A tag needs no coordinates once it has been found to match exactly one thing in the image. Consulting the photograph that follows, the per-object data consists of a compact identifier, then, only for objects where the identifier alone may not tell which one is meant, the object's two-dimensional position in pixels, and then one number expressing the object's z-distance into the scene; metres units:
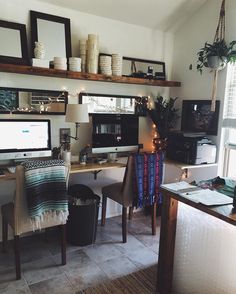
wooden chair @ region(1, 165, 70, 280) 2.13
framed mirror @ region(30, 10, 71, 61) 2.73
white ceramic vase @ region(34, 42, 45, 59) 2.65
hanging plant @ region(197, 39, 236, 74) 2.96
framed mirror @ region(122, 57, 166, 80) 3.33
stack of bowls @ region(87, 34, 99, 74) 2.87
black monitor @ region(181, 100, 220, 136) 3.26
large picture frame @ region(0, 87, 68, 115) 2.70
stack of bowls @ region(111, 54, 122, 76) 3.04
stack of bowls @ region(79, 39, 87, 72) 2.92
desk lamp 2.76
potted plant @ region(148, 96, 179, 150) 3.48
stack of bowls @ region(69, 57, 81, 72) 2.80
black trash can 2.71
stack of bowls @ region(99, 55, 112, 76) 2.99
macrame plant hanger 3.07
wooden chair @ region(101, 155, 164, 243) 2.78
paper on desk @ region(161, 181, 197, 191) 1.98
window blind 3.09
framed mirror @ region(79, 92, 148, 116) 3.18
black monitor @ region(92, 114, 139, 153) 3.11
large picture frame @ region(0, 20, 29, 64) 2.58
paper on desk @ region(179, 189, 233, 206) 1.74
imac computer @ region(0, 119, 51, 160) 2.60
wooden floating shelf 2.56
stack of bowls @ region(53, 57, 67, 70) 2.72
